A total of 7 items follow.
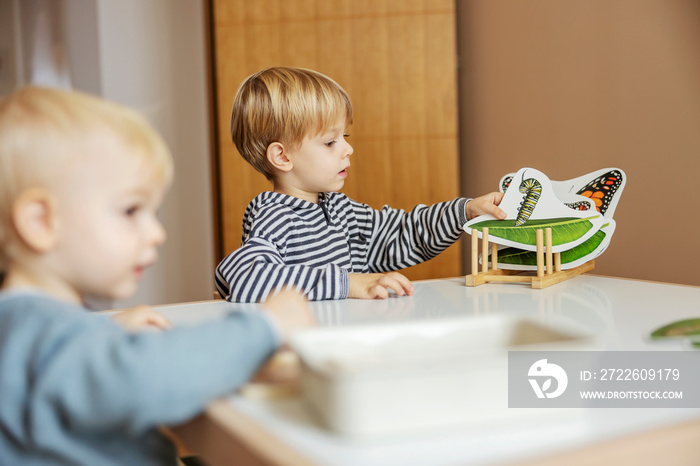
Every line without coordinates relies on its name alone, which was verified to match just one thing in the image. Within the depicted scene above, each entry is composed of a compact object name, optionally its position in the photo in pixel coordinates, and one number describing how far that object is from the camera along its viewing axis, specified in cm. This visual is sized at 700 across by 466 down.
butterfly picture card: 108
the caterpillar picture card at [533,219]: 100
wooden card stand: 96
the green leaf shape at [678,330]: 57
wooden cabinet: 241
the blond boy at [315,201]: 115
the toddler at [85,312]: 42
